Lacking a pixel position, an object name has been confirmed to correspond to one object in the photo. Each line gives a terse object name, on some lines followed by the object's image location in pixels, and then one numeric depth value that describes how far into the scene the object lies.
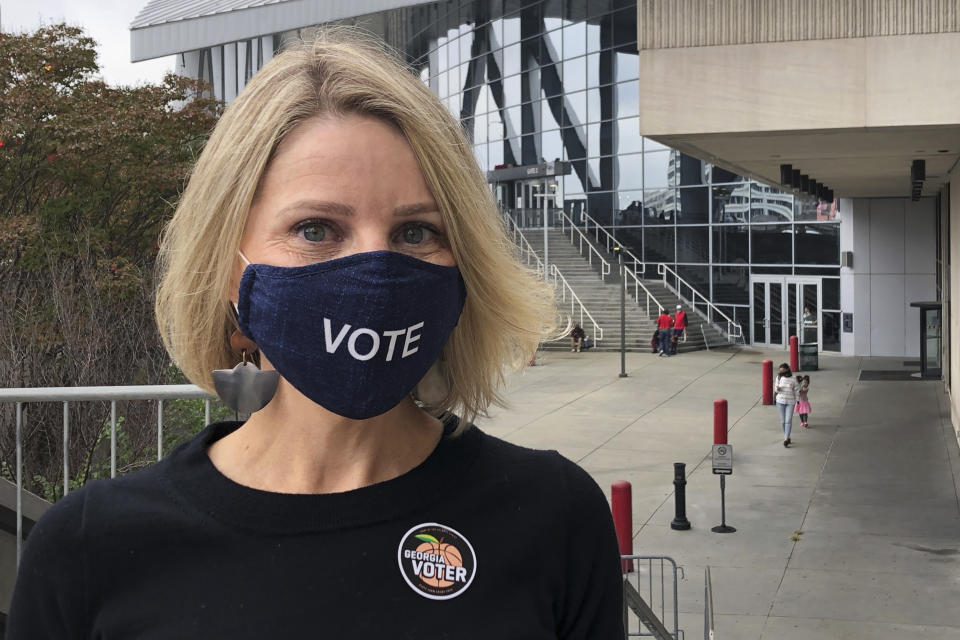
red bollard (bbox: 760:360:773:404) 26.20
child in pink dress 22.53
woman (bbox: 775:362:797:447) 20.83
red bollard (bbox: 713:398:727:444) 17.81
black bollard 14.75
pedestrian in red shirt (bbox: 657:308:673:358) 37.41
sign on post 14.30
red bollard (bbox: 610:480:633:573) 11.99
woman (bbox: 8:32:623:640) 1.72
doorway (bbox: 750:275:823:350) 40.00
